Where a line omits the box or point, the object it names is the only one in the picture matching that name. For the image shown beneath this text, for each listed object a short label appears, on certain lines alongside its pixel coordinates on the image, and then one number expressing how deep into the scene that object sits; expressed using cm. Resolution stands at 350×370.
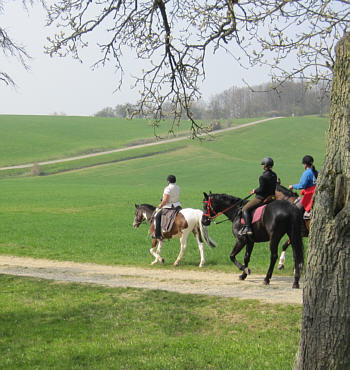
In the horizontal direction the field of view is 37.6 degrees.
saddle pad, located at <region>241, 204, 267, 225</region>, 1236
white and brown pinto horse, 1546
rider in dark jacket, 1207
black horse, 1179
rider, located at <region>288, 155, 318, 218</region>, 1336
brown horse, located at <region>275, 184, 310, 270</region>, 1470
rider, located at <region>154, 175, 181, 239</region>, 1550
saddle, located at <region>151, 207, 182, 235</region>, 1566
